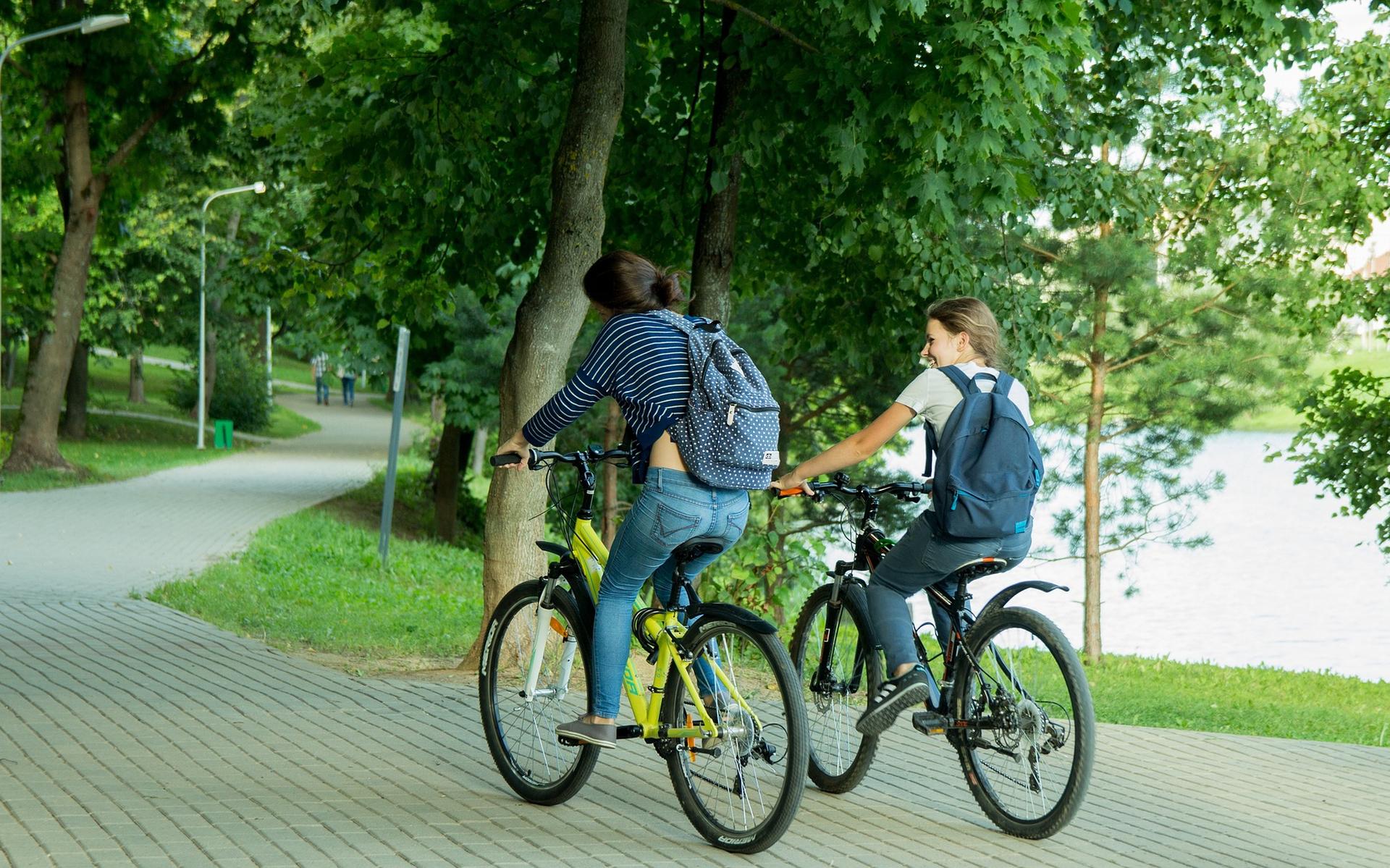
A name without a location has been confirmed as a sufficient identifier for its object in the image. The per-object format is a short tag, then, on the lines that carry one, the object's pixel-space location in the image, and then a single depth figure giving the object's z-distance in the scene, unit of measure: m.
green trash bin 37.28
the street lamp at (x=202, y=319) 36.59
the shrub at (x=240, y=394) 43.53
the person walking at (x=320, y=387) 64.62
